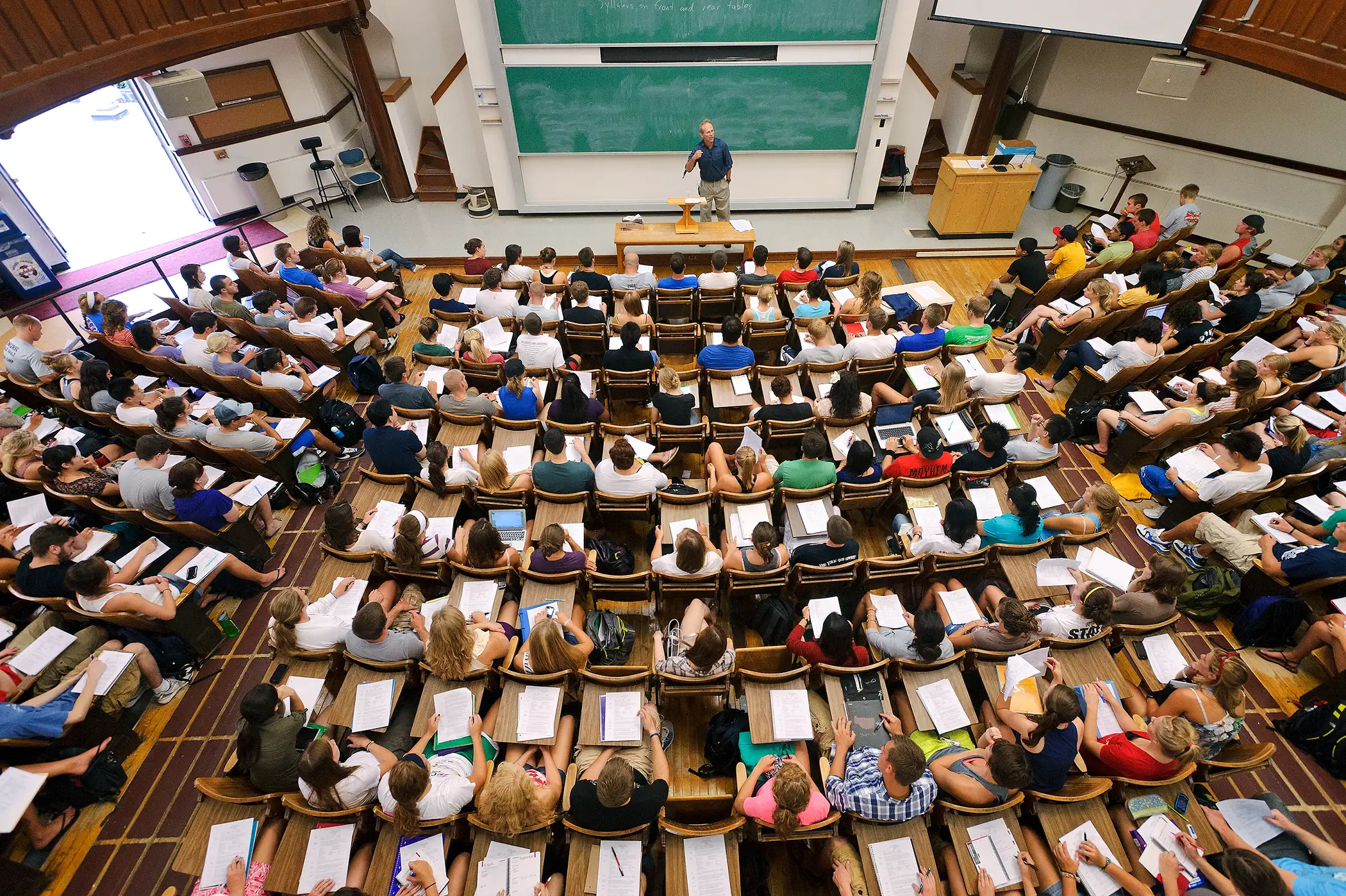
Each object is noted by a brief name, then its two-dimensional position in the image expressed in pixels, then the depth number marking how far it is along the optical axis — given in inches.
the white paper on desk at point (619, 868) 120.8
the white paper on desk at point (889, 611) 161.2
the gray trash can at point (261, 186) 390.0
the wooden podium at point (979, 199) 367.2
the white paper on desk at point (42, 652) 157.9
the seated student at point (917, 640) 143.8
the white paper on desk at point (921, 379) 230.4
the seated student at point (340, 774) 122.2
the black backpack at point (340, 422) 245.4
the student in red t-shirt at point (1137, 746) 124.9
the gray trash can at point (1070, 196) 404.8
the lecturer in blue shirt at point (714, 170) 333.5
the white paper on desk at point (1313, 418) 216.8
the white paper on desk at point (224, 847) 123.2
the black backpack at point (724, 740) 147.9
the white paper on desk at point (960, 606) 165.7
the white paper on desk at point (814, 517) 181.3
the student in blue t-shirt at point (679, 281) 281.6
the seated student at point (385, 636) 145.3
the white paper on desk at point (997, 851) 121.8
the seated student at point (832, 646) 144.4
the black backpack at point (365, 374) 260.7
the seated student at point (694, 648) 140.7
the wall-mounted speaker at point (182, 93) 314.1
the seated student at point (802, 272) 289.3
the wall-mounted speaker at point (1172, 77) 293.7
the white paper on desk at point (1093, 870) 118.7
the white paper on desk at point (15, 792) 129.7
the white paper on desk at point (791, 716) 137.9
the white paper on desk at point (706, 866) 121.0
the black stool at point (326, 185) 406.3
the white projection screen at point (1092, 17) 292.8
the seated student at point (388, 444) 196.4
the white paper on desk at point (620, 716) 138.7
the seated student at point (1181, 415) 216.5
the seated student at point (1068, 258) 289.6
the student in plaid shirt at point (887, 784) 120.0
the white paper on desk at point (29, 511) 196.7
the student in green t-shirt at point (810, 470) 185.0
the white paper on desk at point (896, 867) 120.0
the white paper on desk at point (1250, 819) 127.6
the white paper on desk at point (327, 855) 122.9
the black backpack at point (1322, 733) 155.4
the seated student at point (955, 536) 166.4
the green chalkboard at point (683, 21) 337.7
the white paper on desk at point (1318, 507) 188.5
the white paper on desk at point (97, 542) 185.0
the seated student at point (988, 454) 188.1
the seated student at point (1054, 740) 123.7
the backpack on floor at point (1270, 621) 173.9
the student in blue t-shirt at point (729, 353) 229.3
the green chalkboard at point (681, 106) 362.9
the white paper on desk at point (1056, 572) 164.4
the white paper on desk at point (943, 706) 139.4
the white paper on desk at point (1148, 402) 227.8
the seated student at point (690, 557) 157.9
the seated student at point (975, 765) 119.6
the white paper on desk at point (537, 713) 138.9
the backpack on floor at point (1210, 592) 185.0
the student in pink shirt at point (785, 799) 117.3
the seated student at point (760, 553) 160.7
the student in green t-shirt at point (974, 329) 244.7
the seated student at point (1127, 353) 234.4
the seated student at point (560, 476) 186.7
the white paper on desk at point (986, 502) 184.7
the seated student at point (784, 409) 208.2
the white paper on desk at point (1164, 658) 149.9
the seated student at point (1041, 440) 185.9
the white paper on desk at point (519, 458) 199.3
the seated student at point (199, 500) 180.5
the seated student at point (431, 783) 118.3
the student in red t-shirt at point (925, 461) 194.5
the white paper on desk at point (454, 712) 138.8
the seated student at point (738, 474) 191.8
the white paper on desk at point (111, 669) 157.5
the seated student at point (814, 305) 264.5
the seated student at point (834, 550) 161.6
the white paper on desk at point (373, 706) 141.2
